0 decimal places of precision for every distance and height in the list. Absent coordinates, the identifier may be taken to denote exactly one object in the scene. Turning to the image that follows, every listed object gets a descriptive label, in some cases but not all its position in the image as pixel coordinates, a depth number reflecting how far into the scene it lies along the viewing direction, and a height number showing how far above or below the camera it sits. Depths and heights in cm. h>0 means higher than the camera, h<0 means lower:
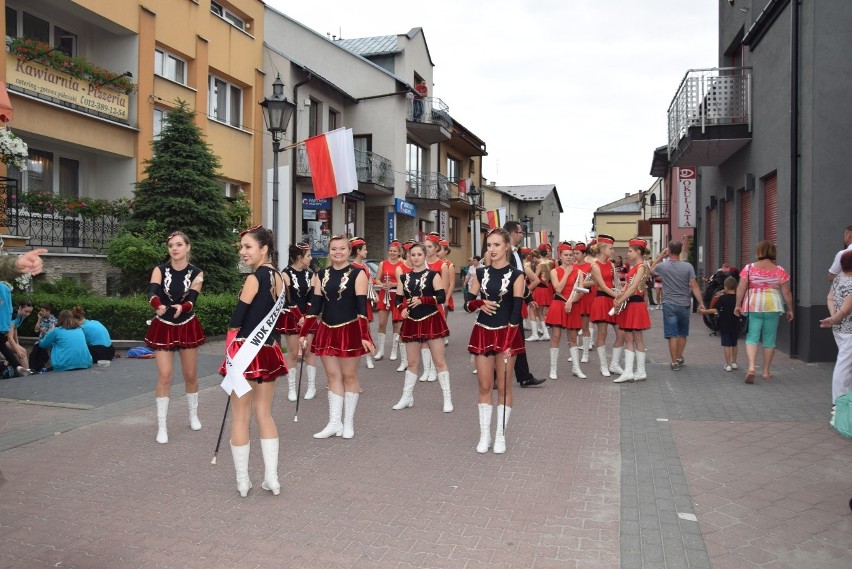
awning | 736 +180
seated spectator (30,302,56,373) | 1089 -72
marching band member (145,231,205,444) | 685 -29
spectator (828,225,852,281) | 839 +35
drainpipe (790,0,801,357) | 1212 +241
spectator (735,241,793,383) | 993 -12
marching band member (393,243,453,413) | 826 -35
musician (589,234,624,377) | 1052 -15
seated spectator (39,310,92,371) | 1081 -87
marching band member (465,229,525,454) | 643 -32
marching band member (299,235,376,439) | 679 -35
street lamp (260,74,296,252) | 1223 +293
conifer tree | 1534 +196
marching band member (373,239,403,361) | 1156 -4
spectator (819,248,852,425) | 683 -32
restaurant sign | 1480 +432
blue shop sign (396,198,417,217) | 3178 +355
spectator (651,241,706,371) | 1089 -7
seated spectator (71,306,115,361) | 1145 -86
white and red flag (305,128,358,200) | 1416 +244
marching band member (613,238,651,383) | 988 -28
